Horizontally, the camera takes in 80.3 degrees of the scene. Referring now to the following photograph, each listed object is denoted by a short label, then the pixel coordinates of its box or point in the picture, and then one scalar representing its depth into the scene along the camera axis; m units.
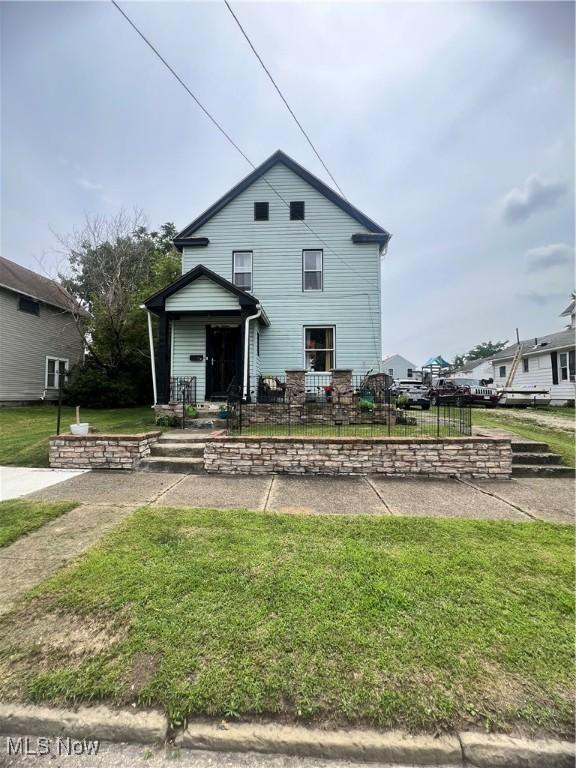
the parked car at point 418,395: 14.03
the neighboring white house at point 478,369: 32.53
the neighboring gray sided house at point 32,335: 15.87
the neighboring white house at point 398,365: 55.66
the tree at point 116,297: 16.03
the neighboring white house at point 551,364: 19.66
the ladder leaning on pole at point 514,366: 24.25
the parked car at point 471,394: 16.36
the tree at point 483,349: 61.78
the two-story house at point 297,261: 12.57
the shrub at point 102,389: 15.85
